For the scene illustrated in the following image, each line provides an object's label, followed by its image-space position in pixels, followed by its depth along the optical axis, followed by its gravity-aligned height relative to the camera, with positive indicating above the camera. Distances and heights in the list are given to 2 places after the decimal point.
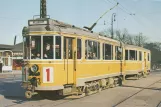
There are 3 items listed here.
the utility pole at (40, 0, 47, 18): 27.58 +4.43
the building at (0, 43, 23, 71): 50.06 +0.83
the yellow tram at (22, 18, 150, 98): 14.38 +0.20
